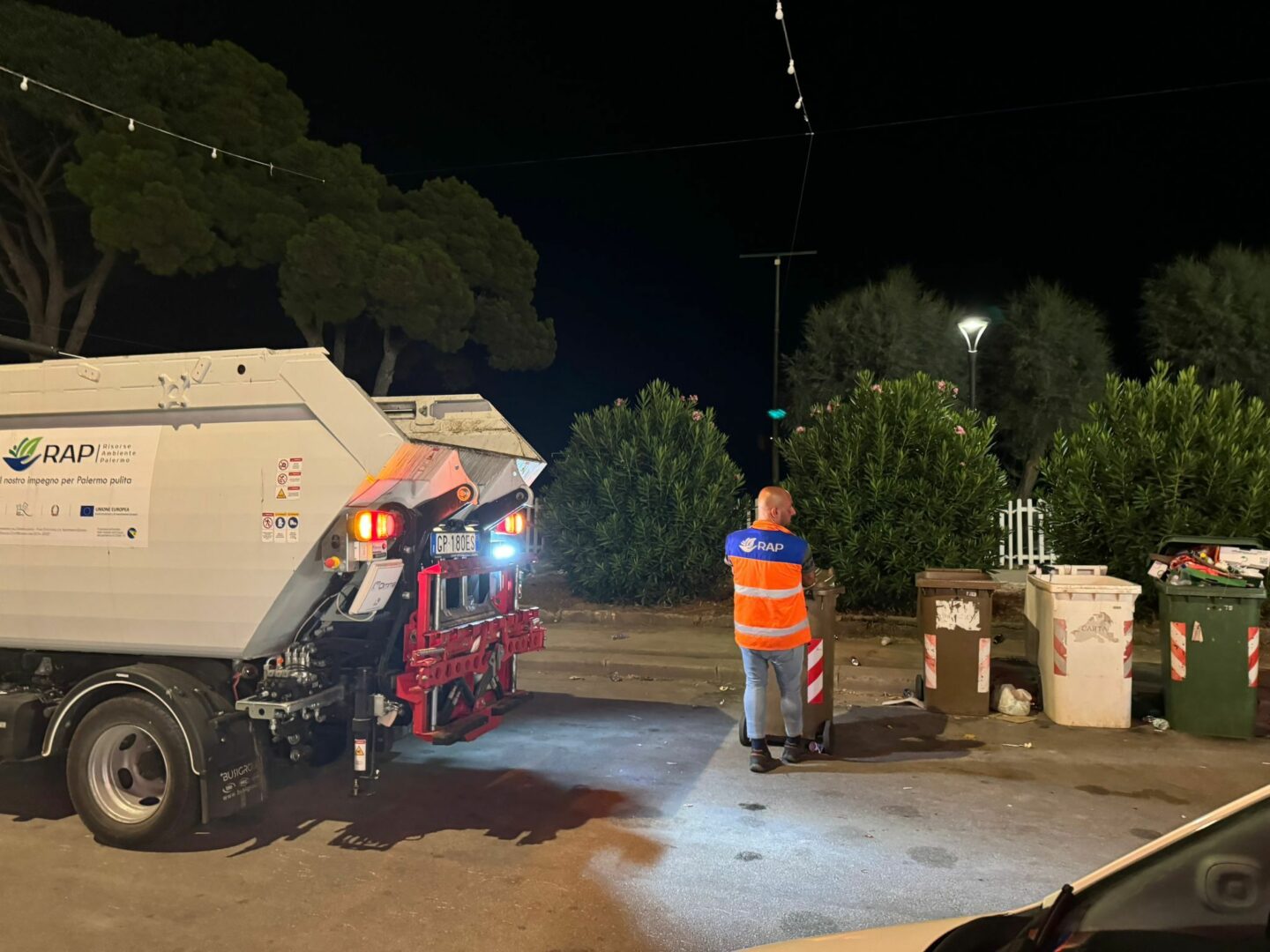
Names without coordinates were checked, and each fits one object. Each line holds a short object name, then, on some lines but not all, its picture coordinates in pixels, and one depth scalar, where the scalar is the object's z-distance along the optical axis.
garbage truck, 4.75
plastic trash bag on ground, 7.26
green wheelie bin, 6.61
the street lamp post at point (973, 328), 16.47
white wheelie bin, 6.83
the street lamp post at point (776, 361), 17.92
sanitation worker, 5.87
